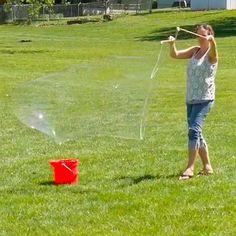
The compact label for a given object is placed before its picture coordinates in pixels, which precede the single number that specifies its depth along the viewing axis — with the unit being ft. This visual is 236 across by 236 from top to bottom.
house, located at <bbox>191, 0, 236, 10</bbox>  224.94
